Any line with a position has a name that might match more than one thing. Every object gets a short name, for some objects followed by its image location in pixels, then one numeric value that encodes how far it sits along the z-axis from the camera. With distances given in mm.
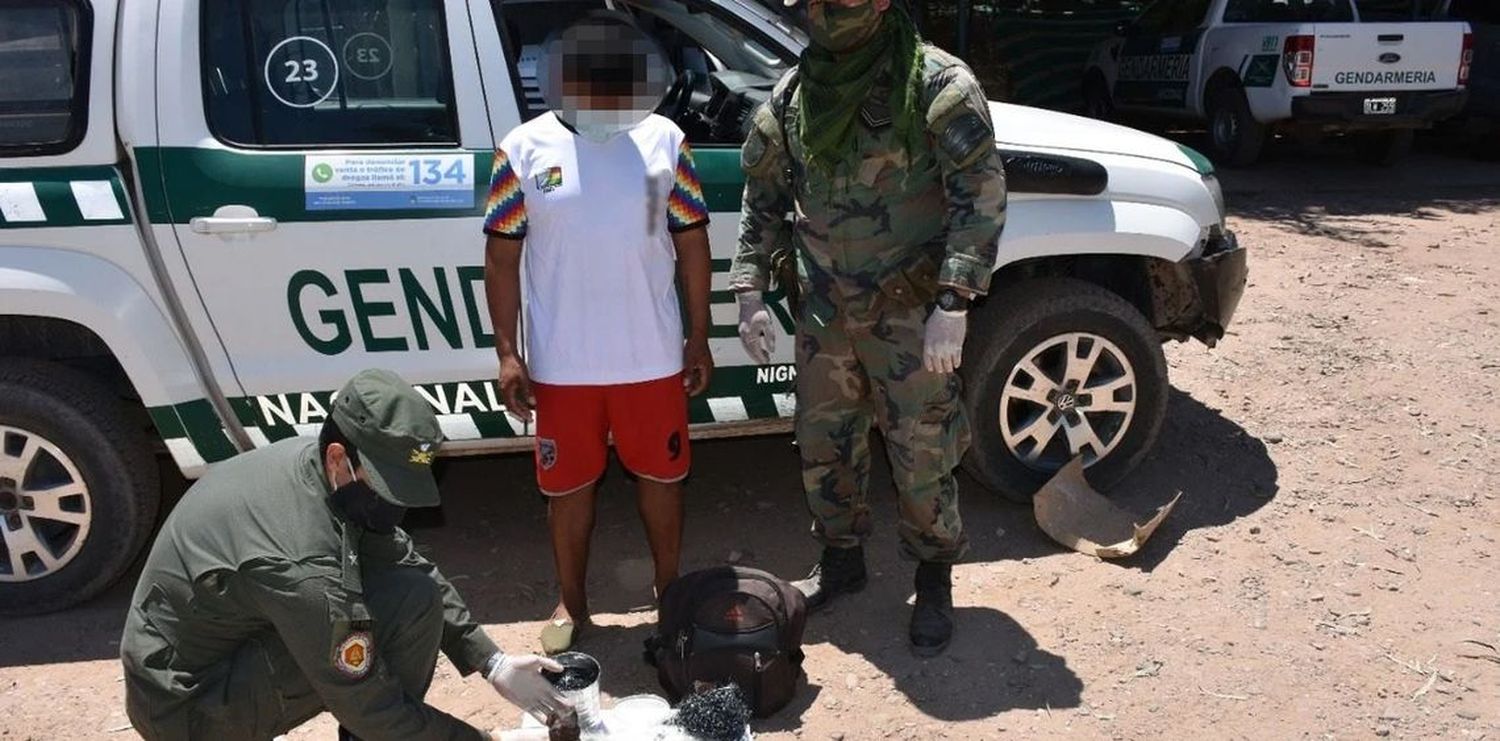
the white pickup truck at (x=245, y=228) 3816
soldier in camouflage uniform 3506
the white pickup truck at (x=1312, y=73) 10500
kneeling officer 2574
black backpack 3564
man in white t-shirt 3492
